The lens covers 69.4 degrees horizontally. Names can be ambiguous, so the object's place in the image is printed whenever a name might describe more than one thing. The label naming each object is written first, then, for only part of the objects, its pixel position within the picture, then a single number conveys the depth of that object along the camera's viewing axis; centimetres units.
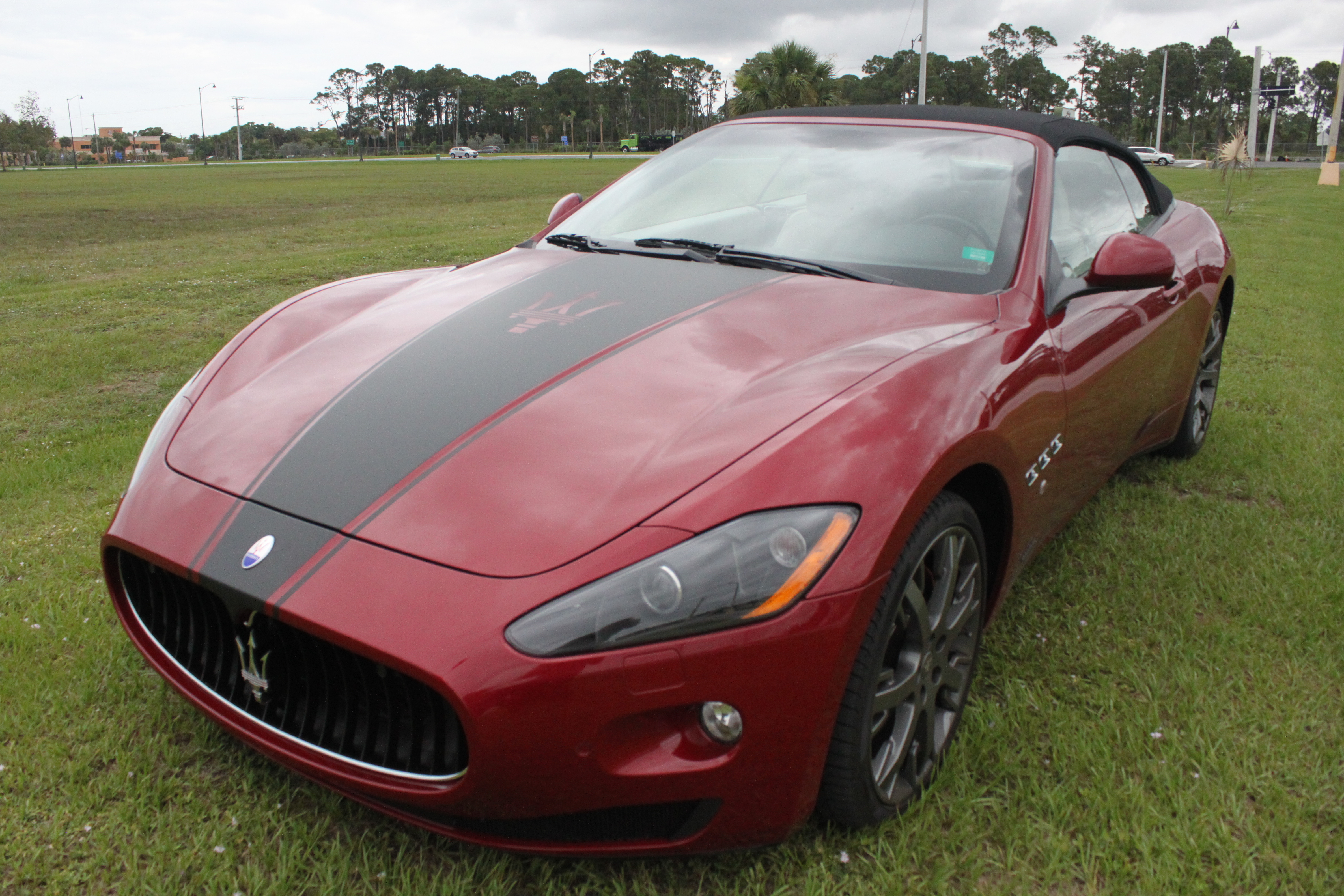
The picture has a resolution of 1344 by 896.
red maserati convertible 149
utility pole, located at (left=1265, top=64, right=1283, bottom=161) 5850
